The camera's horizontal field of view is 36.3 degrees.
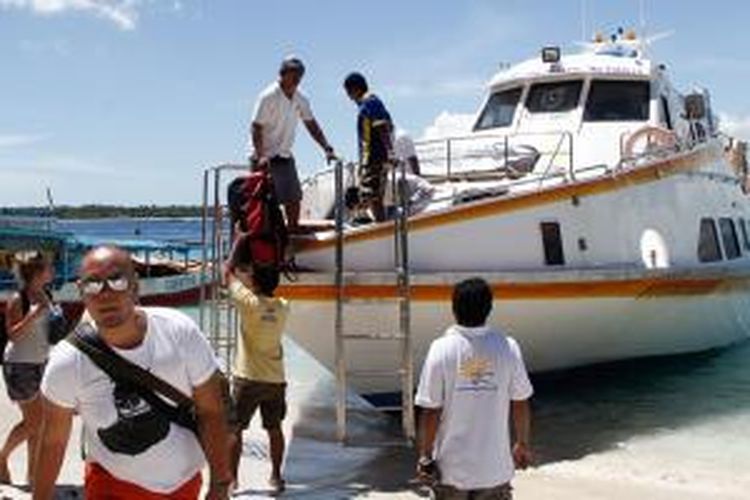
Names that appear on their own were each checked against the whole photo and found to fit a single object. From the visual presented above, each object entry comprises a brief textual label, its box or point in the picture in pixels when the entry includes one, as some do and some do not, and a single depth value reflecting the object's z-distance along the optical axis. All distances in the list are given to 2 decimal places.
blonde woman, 7.24
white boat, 10.02
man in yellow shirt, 7.84
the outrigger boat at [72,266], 26.05
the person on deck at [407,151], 10.97
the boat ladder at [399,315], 8.95
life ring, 12.38
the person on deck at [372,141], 9.87
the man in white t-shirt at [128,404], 3.78
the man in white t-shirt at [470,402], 4.77
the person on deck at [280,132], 9.42
